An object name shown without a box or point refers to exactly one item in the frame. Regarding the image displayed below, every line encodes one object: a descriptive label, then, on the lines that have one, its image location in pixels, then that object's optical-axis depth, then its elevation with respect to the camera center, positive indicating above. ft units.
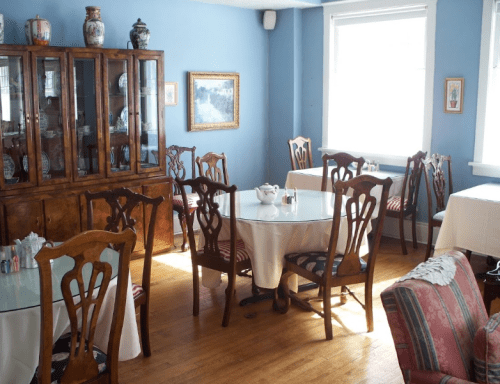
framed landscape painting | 20.47 +0.14
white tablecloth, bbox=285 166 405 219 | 18.67 -2.39
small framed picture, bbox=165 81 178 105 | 19.65 +0.37
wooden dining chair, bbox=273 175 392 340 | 11.50 -3.15
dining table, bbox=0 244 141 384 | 7.61 -2.93
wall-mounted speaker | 21.84 +3.13
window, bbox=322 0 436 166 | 18.89 +0.93
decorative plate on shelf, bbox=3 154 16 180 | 14.89 -1.59
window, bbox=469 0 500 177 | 16.79 +0.23
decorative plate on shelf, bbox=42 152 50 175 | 15.49 -1.54
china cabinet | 14.88 -0.79
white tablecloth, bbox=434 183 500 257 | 14.48 -2.91
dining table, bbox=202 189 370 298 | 12.32 -2.68
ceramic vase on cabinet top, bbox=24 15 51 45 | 15.10 +1.84
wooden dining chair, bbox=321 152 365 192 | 15.98 -1.51
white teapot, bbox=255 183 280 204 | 13.82 -2.06
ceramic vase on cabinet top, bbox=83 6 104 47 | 16.11 +2.04
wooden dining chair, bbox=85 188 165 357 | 10.37 -2.16
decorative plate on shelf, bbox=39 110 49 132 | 15.40 -0.45
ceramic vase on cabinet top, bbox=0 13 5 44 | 14.80 +1.85
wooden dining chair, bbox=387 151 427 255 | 17.53 -2.91
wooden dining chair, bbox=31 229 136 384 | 7.22 -2.65
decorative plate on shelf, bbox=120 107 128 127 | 16.92 -0.32
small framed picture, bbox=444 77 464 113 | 17.70 +0.36
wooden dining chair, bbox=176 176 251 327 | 12.08 -3.09
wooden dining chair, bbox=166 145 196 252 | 18.51 -2.11
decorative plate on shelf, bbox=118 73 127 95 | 16.70 +0.57
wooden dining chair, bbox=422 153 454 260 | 16.40 -2.32
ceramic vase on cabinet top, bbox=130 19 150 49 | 17.15 +1.99
